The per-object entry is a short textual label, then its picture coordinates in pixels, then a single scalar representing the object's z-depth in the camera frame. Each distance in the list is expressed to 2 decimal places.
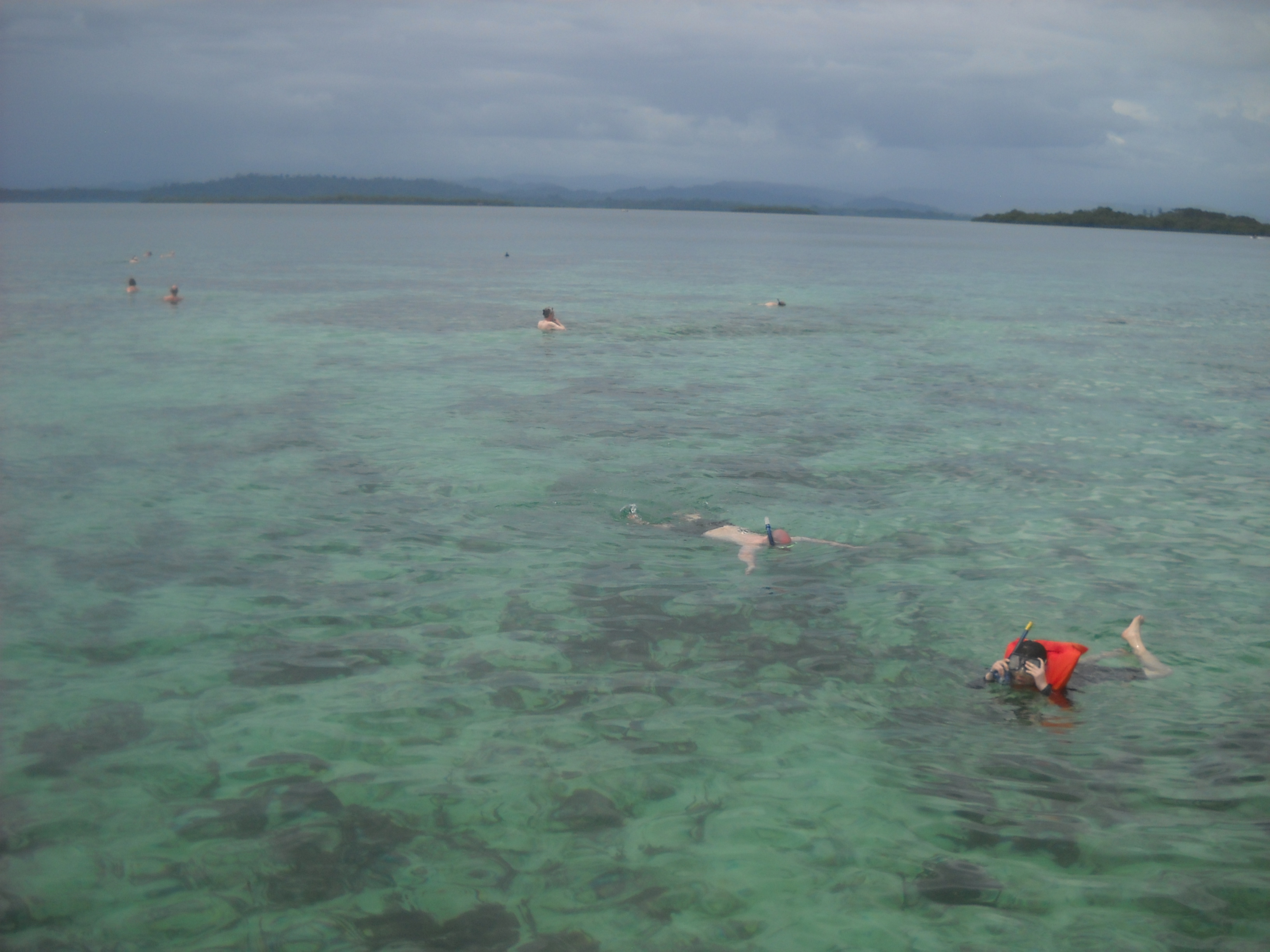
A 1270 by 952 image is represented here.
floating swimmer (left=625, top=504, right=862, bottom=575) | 13.20
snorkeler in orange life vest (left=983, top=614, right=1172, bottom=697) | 9.54
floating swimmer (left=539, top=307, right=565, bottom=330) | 33.97
